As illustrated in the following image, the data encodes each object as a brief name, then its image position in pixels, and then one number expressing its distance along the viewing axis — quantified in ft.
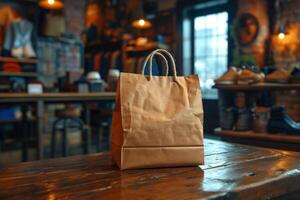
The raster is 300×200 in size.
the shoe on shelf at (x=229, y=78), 8.45
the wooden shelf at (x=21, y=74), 15.75
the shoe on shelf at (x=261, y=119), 7.64
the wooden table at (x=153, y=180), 2.67
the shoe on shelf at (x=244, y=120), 8.12
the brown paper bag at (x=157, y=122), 3.27
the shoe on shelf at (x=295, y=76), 7.64
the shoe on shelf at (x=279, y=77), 7.80
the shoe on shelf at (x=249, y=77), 8.08
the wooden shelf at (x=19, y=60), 15.85
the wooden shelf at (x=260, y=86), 7.38
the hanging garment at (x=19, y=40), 16.11
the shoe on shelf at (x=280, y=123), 7.19
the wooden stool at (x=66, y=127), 12.05
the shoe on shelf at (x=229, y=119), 8.41
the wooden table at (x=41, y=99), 9.87
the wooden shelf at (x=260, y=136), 6.95
